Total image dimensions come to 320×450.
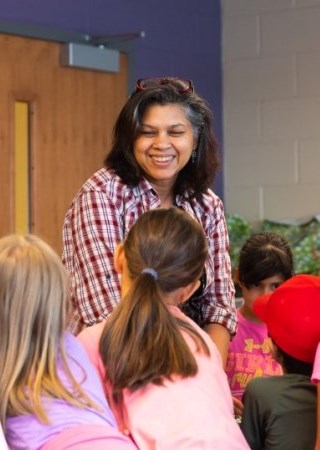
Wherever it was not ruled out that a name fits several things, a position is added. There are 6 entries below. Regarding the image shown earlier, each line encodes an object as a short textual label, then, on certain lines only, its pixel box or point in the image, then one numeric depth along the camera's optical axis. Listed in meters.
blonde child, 2.78
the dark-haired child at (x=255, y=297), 4.58
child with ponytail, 2.97
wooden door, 6.73
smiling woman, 3.81
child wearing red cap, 3.51
